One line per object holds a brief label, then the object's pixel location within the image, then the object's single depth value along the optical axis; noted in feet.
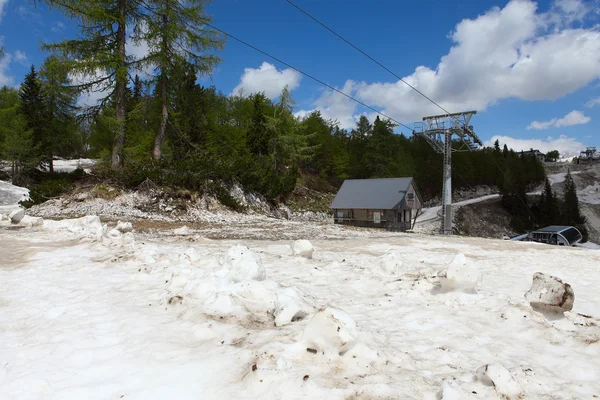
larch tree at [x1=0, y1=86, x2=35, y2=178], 97.66
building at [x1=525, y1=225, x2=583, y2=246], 95.96
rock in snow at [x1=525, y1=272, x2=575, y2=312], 13.46
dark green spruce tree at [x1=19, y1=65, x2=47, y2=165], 107.14
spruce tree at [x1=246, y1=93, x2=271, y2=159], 133.49
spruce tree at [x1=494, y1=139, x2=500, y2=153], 303.97
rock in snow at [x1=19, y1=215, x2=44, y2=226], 37.88
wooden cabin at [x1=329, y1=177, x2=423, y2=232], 112.06
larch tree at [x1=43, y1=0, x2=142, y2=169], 54.85
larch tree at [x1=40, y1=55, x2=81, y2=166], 110.73
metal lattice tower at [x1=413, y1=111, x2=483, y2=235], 96.99
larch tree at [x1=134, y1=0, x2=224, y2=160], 63.36
